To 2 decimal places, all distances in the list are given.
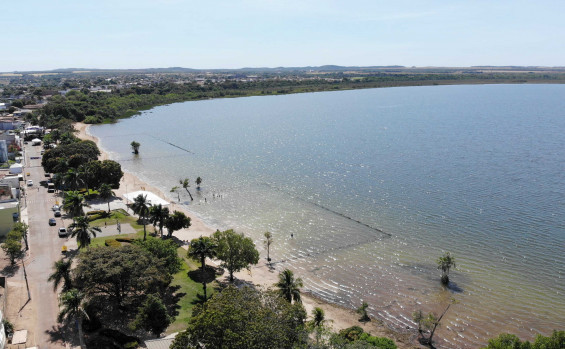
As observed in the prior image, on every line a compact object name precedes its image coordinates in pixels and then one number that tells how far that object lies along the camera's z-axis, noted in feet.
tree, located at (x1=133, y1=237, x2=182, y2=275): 150.92
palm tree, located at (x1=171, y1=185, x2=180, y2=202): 275.47
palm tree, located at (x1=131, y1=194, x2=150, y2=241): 198.08
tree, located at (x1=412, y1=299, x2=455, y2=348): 132.77
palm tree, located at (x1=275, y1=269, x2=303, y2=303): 132.77
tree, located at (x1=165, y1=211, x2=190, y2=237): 195.72
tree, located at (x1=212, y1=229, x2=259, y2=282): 157.07
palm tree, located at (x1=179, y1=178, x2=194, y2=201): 275.16
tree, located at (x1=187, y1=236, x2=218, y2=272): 150.92
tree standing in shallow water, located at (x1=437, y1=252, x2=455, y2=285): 159.53
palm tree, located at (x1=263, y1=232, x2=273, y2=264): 182.64
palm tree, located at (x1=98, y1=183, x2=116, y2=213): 245.86
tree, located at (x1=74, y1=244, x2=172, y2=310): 131.23
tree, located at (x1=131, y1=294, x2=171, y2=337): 122.11
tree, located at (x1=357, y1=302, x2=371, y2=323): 140.46
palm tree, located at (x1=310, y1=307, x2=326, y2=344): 125.90
